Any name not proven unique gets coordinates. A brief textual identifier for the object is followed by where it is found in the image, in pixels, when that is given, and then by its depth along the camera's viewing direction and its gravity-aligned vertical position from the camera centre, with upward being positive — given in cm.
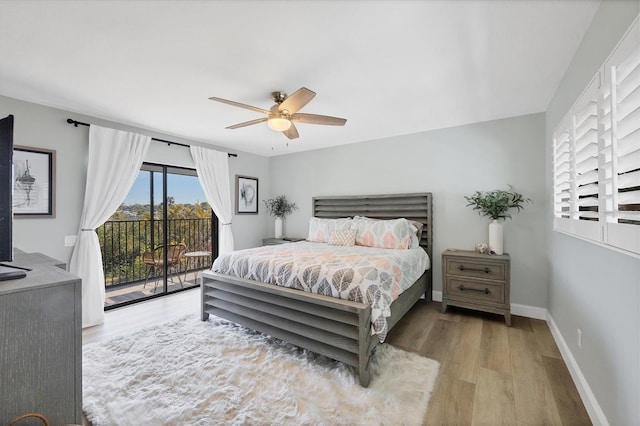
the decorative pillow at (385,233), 350 -28
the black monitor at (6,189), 123 +12
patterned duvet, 213 -55
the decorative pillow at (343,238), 379 -36
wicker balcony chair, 410 -72
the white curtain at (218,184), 440 +52
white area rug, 166 -127
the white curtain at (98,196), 311 +22
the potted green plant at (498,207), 318 +7
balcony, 410 -72
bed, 201 -93
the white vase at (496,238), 318 -31
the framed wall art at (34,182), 277 +35
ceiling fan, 241 +96
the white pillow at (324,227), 414 -23
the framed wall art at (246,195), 508 +37
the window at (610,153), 113 +31
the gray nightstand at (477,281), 295 -81
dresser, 102 -55
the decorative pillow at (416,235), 358 -31
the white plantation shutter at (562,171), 212 +36
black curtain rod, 307 +109
